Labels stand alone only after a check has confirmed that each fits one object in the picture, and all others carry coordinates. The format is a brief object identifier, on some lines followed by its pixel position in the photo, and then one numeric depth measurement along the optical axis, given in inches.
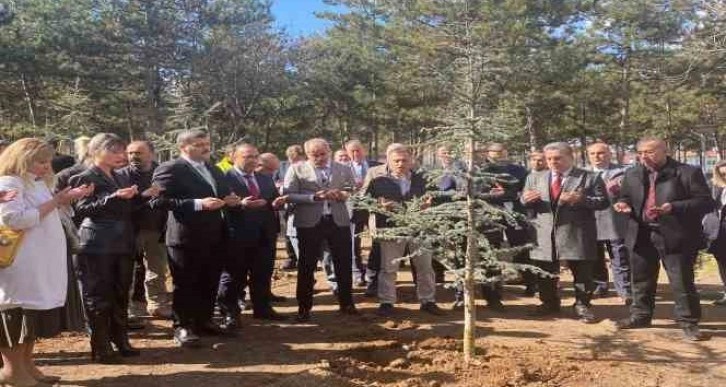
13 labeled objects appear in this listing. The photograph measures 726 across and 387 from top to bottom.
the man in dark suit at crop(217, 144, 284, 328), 243.3
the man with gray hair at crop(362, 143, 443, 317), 263.6
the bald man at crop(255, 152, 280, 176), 282.2
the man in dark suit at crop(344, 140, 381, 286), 325.7
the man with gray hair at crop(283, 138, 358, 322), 253.4
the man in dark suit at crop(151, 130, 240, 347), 204.8
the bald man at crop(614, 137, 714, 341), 221.1
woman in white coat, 160.4
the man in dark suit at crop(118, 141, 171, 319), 245.1
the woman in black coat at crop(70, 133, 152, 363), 187.3
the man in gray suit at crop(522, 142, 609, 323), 253.4
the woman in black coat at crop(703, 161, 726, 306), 283.4
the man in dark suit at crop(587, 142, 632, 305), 298.8
